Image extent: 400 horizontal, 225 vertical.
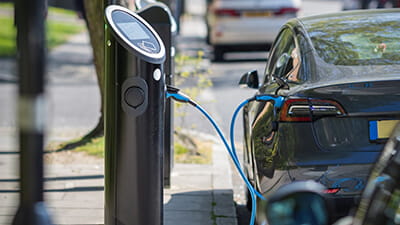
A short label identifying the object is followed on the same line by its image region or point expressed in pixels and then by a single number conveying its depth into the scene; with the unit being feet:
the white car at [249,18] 95.12
